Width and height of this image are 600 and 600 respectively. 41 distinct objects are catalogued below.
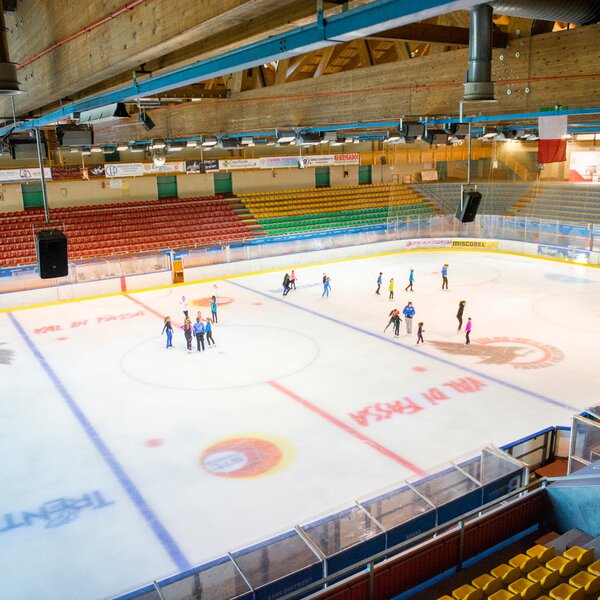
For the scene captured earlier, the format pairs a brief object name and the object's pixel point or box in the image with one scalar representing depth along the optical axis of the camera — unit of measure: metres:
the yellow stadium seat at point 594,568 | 5.79
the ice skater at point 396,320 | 16.66
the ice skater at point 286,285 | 22.20
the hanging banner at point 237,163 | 31.34
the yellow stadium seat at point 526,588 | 5.50
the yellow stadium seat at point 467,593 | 5.54
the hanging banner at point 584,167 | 36.91
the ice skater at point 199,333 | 16.06
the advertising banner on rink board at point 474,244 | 30.33
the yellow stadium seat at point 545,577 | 5.67
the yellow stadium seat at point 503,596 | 5.43
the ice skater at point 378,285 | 21.74
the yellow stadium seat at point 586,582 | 5.54
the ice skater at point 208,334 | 16.27
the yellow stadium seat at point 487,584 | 5.68
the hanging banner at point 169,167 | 30.17
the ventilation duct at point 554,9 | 5.56
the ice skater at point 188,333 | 16.10
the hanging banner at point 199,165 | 30.40
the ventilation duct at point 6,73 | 6.12
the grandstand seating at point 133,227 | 26.33
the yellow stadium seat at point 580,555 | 6.09
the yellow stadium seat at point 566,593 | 5.45
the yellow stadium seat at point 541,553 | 6.15
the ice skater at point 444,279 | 22.04
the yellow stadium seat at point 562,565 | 5.84
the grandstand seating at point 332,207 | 33.09
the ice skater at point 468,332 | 15.88
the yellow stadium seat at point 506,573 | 5.80
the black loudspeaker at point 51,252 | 10.85
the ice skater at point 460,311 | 16.80
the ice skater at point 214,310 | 18.58
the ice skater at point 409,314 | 16.86
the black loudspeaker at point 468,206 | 14.30
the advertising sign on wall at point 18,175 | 25.62
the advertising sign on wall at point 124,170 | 28.43
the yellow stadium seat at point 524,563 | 5.95
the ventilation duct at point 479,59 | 5.62
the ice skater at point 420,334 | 15.94
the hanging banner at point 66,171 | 29.02
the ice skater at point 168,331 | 16.47
